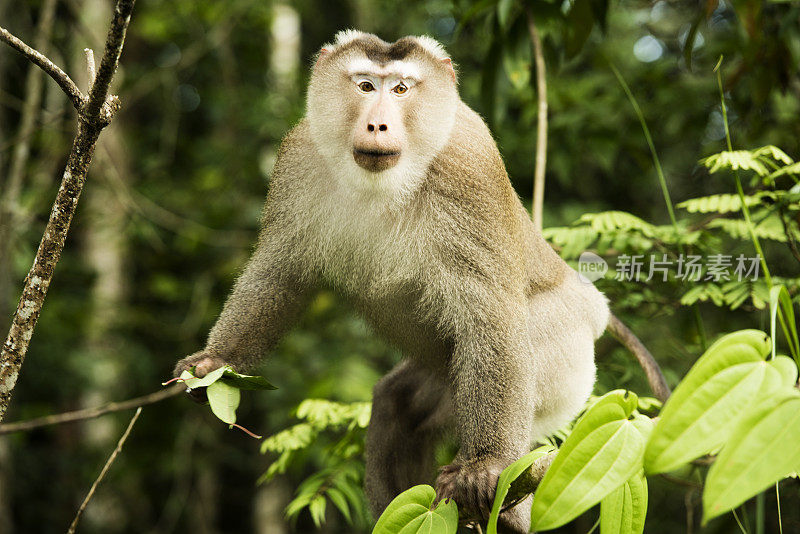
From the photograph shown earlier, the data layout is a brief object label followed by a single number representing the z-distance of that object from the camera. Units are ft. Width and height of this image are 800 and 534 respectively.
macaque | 17.00
